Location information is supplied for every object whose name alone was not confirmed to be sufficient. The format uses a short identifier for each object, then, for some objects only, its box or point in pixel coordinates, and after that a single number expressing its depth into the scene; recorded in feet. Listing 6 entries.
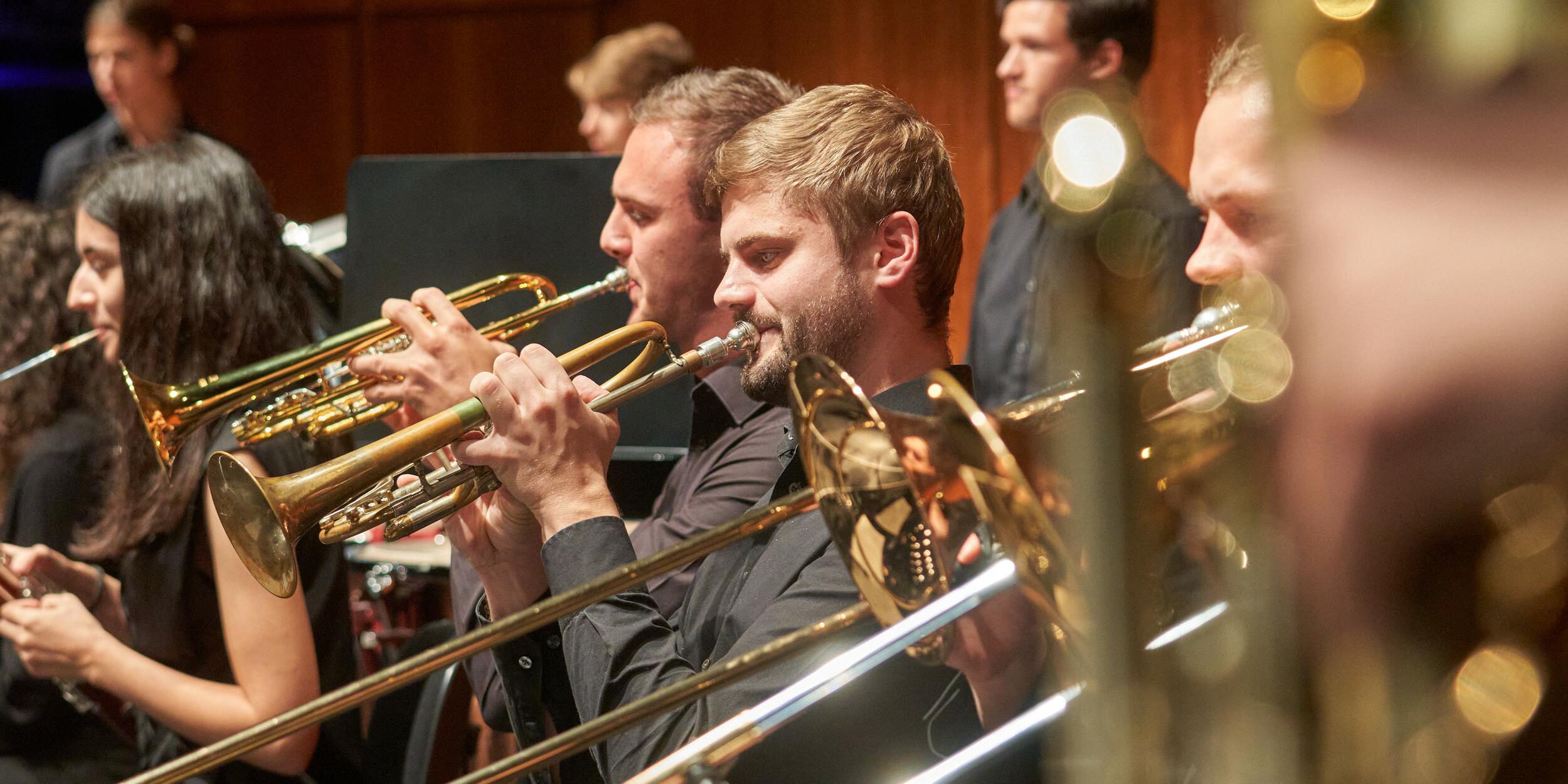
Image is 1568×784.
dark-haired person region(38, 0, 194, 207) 28.58
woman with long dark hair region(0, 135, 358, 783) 13.79
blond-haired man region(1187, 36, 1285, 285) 11.05
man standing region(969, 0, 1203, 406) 20.57
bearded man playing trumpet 9.44
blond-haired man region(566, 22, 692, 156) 23.65
